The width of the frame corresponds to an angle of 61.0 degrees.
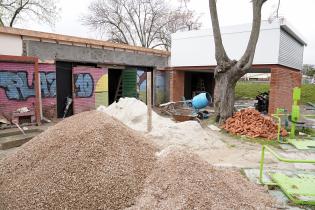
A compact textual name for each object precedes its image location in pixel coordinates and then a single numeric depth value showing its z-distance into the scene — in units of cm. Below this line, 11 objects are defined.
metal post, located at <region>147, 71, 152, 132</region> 902
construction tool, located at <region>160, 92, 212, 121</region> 1173
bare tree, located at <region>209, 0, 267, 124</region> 1019
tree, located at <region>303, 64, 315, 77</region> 4598
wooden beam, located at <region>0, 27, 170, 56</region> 992
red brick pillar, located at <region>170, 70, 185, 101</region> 1712
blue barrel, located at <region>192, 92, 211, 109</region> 1234
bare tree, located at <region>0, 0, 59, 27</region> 2384
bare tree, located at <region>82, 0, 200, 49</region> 3359
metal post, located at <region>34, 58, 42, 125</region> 1009
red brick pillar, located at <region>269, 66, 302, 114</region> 1277
